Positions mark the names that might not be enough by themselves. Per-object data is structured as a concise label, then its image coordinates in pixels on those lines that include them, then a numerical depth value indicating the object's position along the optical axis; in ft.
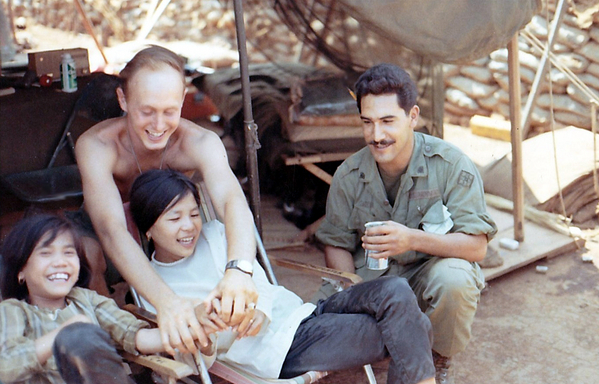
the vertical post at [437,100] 16.02
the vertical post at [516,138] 15.14
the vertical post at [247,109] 11.28
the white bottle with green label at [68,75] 17.37
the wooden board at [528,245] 15.16
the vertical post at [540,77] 18.94
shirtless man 8.30
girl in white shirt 8.67
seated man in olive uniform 10.09
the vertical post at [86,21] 22.64
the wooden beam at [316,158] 15.42
